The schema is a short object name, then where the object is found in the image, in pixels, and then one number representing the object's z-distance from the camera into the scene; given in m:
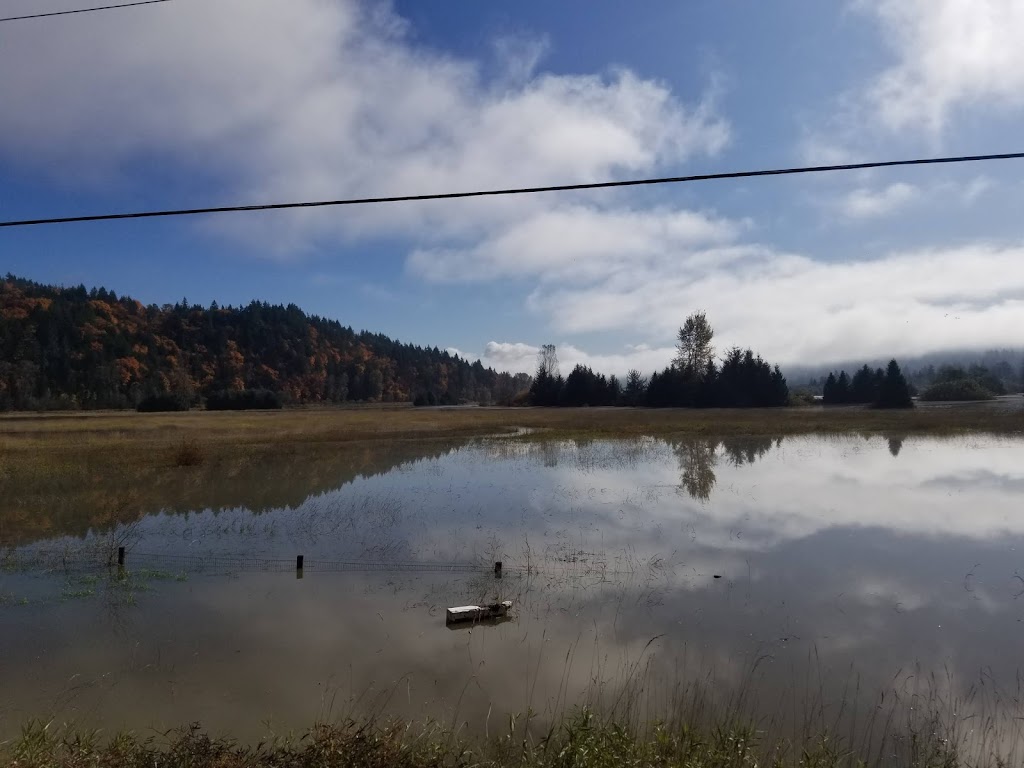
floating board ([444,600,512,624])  9.69
